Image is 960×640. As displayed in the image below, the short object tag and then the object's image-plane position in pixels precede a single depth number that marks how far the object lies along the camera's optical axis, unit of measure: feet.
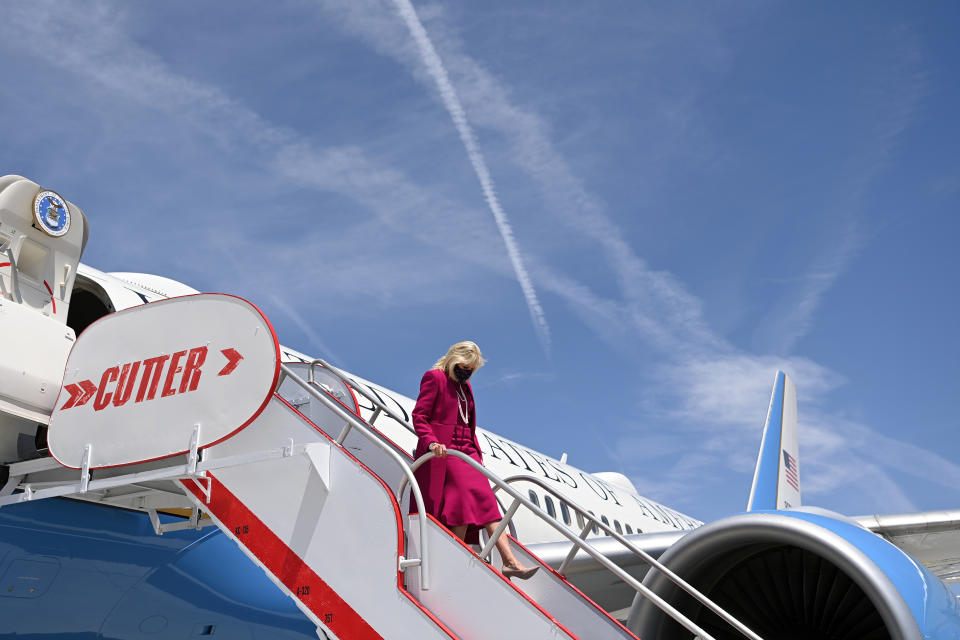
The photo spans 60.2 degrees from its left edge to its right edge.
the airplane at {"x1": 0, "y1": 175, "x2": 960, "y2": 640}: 10.59
